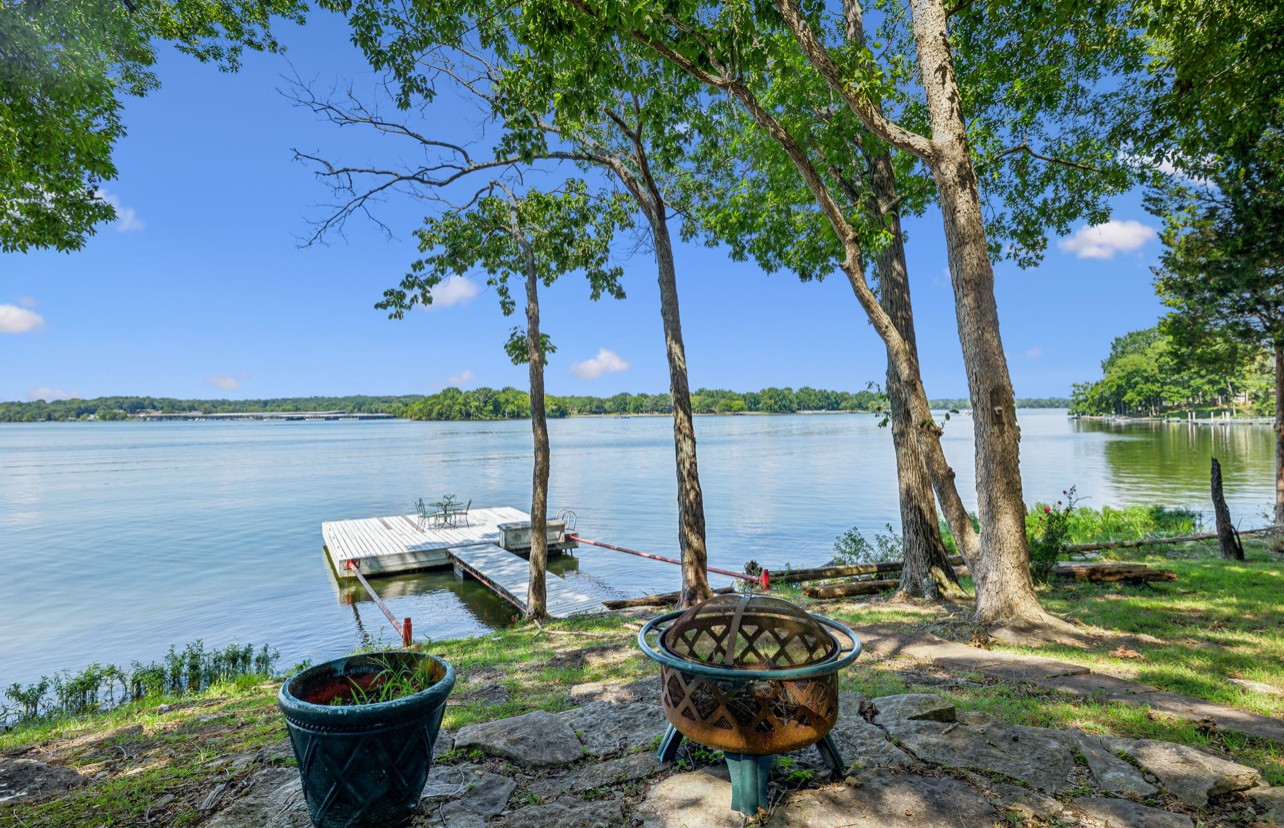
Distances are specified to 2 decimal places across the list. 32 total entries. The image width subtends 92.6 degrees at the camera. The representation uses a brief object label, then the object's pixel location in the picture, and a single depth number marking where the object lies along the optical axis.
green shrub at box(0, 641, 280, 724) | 7.20
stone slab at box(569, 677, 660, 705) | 4.21
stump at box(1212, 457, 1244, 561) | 9.27
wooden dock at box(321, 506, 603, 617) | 12.62
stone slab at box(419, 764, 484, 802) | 2.86
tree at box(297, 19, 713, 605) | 6.08
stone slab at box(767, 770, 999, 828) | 2.47
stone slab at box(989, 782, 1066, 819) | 2.49
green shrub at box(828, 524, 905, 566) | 12.30
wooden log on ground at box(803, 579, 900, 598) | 8.33
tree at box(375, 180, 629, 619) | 9.41
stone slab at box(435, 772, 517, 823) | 2.68
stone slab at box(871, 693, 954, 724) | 3.37
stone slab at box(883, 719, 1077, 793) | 2.80
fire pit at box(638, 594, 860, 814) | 2.46
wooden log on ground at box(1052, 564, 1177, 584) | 7.36
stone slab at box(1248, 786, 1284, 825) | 2.40
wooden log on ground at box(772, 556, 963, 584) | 9.55
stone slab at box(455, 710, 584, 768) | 3.20
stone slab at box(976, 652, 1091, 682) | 4.30
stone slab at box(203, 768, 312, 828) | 2.68
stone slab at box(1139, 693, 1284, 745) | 3.16
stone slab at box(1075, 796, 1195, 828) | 2.37
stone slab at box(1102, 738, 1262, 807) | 2.58
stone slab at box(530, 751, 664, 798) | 2.88
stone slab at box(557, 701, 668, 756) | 3.33
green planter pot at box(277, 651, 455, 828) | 2.41
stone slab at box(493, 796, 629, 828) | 2.58
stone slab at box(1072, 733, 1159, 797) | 2.63
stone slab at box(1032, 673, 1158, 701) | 3.87
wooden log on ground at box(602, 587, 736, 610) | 9.83
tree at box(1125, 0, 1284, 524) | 6.12
